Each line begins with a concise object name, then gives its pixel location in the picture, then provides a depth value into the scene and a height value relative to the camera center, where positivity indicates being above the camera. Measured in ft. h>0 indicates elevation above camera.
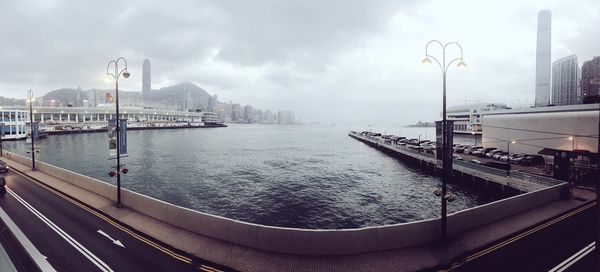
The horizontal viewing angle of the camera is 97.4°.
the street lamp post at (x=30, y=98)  98.20 +2.08
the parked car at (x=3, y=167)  95.81 -15.84
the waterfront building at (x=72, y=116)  472.40 +15.96
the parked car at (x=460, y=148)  186.70 -18.16
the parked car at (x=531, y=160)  125.60 -17.97
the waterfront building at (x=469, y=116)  492.95 +15.08
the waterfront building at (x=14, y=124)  286.46 +0.32
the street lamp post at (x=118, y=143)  57.16 -4.54
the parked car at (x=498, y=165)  120.02 -19.15
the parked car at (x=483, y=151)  163.36 -17.83
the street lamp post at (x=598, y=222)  19.54 -7.53
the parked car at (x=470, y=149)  177.27 -17.85
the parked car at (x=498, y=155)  148.15 -18.08
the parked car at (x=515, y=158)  131.85 -17.81
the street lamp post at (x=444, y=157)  41.37 -5.95
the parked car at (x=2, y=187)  68.39 -16.35
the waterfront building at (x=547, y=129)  118.52 -3.28
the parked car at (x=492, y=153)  154.48 -17.79
